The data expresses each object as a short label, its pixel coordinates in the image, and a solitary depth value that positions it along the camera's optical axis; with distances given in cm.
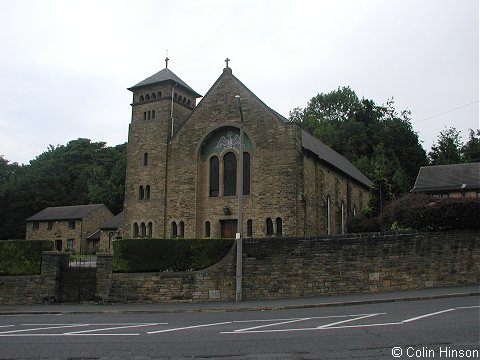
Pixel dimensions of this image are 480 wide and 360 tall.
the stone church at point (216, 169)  2894
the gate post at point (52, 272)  2159
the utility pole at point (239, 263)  1914
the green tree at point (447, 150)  7112
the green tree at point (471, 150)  6902
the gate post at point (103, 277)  2080
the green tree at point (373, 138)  6929
